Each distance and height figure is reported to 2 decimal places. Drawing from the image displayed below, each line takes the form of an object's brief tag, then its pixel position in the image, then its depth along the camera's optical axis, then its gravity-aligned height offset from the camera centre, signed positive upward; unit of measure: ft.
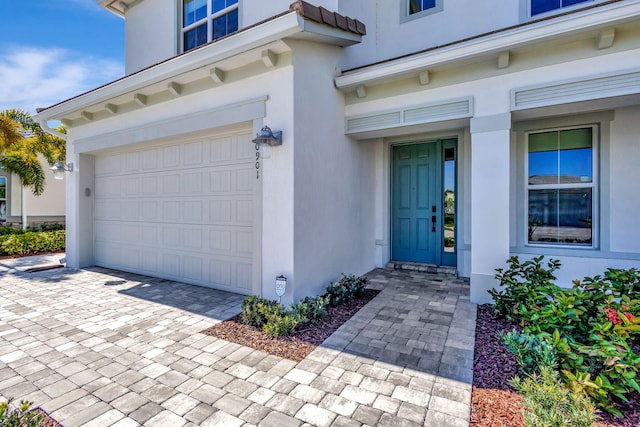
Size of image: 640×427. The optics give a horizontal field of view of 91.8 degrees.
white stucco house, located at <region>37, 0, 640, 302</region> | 13.80 +4.03
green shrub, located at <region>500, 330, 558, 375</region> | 8.15 -3.88
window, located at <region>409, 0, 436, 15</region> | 19.65 +13.21
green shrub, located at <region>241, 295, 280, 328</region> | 12.85 -4.21
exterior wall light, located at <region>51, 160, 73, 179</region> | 23.98 +3.22
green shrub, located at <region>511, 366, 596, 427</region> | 6.21 -4.18
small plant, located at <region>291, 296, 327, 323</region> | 13.05 -4.24
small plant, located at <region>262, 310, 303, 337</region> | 11.84 -4.44
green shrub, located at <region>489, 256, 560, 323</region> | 10.62 -3.05
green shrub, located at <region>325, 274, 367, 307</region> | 15.47 -4.08
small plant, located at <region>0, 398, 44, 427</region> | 5.71 -4.06
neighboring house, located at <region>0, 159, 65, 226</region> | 44.93 +1.12
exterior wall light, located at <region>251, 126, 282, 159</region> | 13.91 +3.19
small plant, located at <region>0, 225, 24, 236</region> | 35.68 -2.51
